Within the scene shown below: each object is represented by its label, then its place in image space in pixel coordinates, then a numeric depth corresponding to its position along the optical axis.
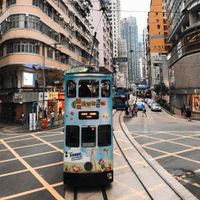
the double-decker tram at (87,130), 10.03
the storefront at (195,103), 35.50
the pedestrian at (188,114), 34.64
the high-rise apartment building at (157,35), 90.06
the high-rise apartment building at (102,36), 72.06
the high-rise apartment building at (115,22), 130.61
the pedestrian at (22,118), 30.93
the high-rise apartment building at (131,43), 152.25
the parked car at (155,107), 46.23
